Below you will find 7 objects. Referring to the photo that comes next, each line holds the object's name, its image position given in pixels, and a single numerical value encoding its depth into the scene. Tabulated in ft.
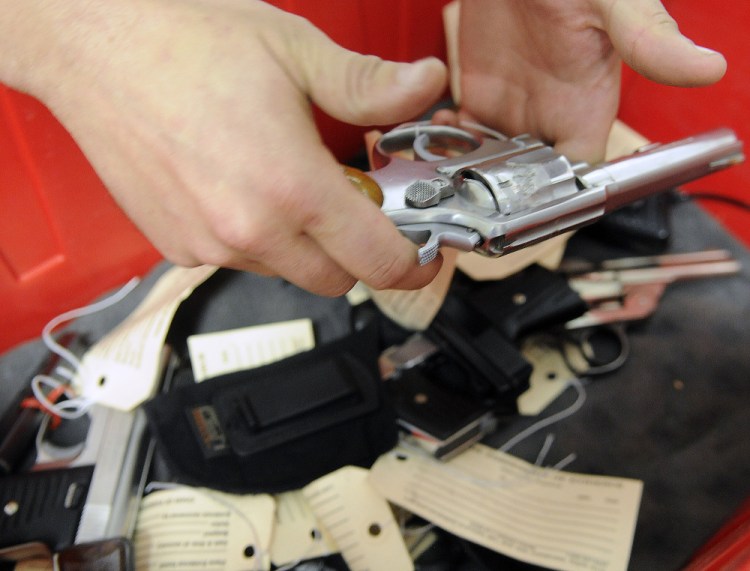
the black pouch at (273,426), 2.05
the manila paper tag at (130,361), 2.21
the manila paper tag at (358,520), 1.94
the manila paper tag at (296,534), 1.98
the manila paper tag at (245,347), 2.32
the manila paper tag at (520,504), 1.93
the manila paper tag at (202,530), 1.96
